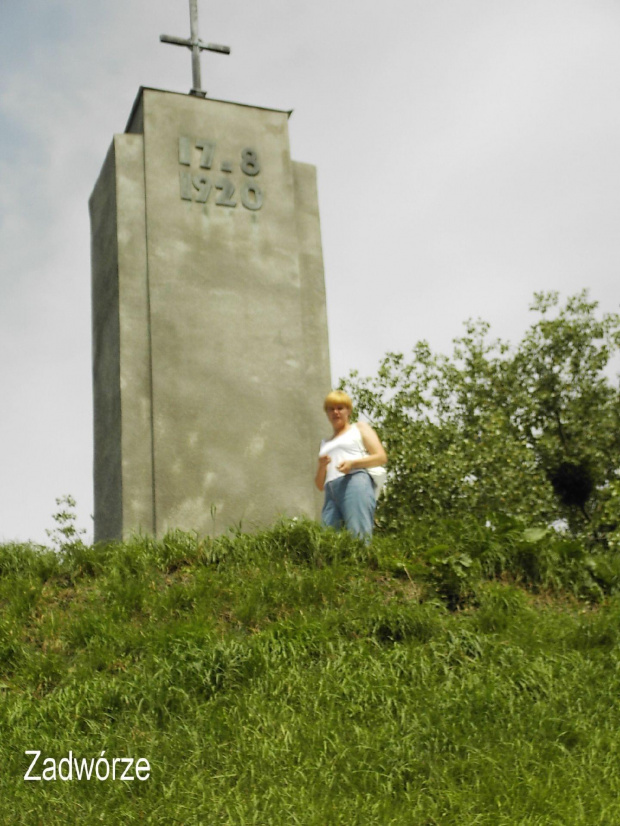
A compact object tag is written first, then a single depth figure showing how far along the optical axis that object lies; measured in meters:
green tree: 19.12
